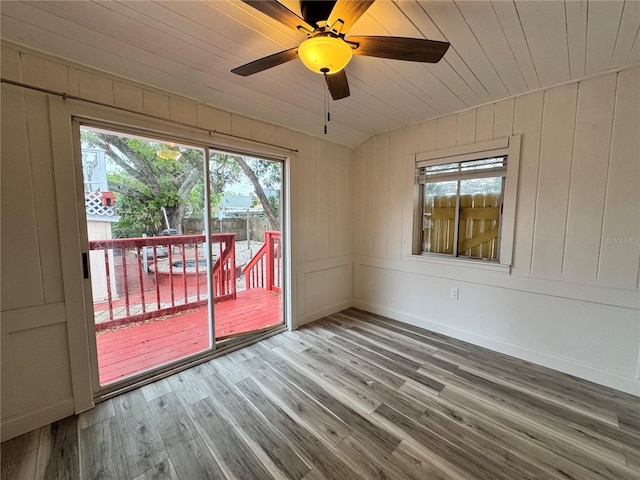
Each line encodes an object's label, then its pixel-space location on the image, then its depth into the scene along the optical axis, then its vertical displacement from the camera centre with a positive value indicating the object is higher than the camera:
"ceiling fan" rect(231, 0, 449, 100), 1.13 +0.90
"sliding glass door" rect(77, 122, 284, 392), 2.10 -0.24
